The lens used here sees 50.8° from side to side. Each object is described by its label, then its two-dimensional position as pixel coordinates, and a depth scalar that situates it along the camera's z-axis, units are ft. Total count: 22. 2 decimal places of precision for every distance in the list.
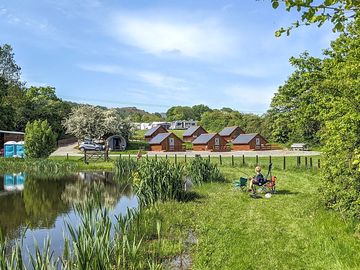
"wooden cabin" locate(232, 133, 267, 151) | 175.42
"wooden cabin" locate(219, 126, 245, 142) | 212.43
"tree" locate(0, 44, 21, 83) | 207.51
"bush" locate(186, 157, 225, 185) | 56.95
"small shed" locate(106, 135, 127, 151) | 173.47
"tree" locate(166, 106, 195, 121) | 410.39
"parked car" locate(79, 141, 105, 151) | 158.55
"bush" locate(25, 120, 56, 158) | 103.76
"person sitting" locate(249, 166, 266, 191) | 44.78
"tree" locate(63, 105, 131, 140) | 171.12
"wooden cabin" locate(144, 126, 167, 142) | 199.72
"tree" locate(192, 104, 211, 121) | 438.89
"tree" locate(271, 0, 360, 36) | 9.97
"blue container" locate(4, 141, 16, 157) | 128.16
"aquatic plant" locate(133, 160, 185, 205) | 40.88
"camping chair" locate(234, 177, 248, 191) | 48.06
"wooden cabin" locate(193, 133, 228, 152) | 175.18
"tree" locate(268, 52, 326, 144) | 88.48
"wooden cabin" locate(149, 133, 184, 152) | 171.83
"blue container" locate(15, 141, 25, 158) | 124.36
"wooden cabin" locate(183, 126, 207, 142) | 220.64
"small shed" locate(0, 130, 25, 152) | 148.46
